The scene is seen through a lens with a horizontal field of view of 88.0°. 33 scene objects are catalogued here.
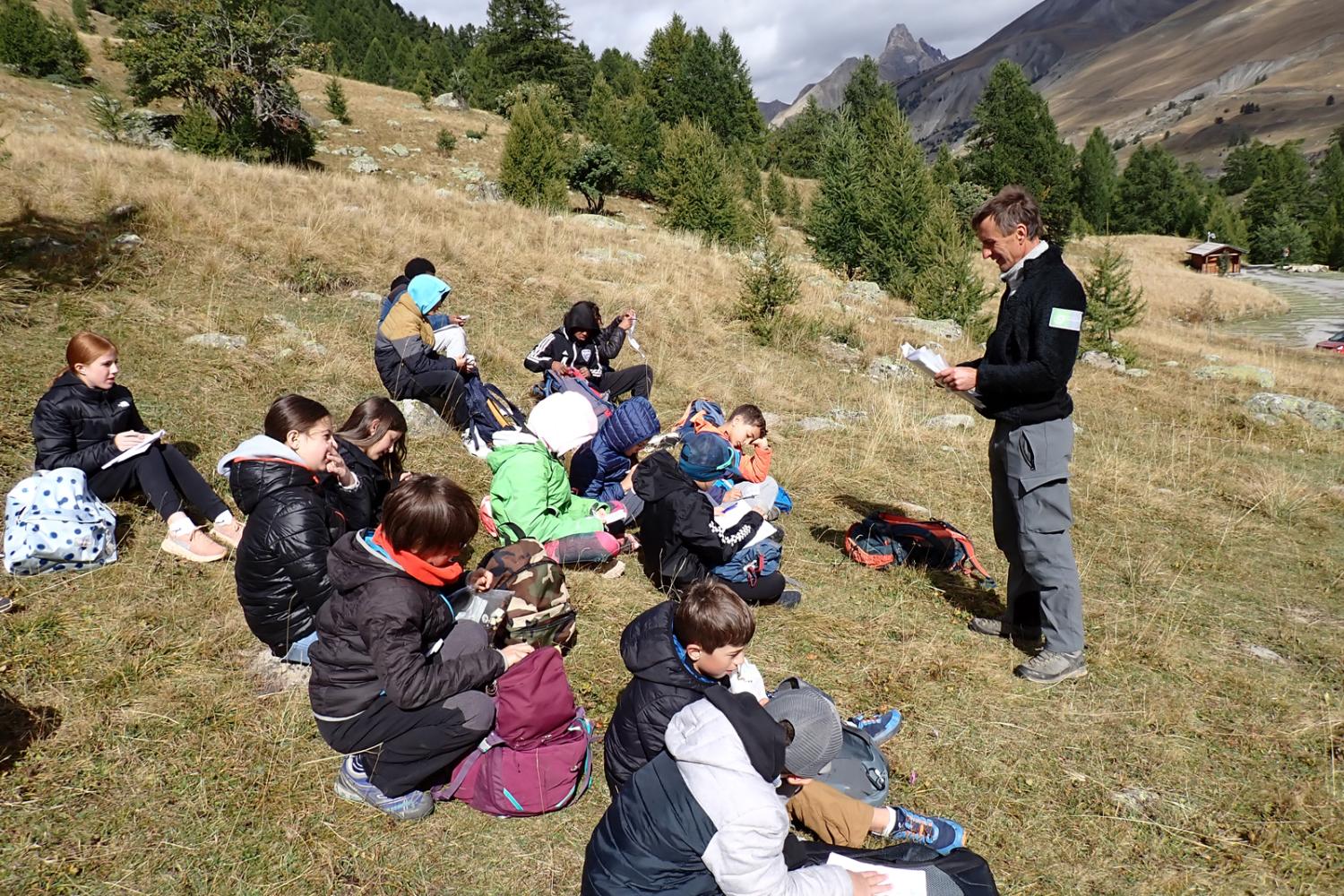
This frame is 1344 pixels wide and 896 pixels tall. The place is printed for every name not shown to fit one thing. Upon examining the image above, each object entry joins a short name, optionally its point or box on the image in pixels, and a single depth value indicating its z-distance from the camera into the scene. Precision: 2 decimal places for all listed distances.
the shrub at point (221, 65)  23.38
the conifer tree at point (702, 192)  20.69
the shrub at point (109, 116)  19.30
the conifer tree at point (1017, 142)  43.62
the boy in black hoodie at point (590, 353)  6.61
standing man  3.48
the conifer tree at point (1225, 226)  53.50
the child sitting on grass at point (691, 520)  3.92
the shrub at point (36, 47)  29.14
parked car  22.73
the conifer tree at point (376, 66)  54.59
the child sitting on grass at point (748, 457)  4.70
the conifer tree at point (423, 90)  37.34
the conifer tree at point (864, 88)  51.06
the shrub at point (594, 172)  26.00
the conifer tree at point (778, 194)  36.17
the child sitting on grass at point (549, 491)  4.21
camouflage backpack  3.38
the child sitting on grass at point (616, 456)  4.81
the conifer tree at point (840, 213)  20.31
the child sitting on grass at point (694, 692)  2.26
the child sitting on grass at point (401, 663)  2.49
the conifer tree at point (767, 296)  10.78
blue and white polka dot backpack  3.54
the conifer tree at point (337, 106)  30.80
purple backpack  2.66
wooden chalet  46.69
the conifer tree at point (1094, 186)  53.91
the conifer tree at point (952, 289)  14.19
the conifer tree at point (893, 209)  19.06
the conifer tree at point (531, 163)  20.17
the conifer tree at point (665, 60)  45.62
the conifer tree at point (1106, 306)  14.48
